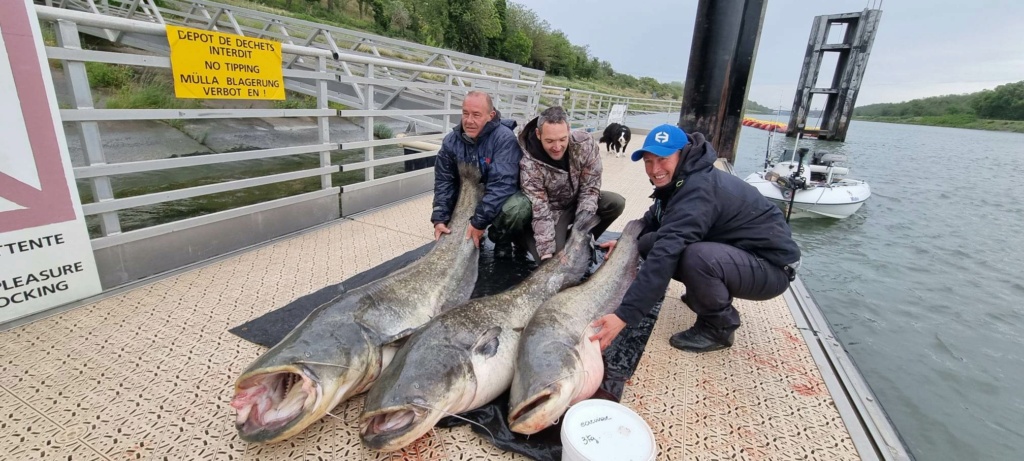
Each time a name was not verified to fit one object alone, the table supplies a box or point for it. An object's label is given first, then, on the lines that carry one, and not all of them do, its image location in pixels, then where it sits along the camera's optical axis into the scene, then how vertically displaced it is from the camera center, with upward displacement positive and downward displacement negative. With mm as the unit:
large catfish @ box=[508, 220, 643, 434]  2061 -1286
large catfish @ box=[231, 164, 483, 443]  1903 -1275
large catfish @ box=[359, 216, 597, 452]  1915 -1291
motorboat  12133 -1924
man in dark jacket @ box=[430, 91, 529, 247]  3842 -562
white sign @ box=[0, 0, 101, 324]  2508 -675
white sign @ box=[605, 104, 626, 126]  17773 -352
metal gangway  3047 -866
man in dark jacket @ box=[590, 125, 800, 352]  2750 -801
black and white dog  11531 -833
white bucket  1714 -1278
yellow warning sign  3406 +126
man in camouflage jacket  3846 -638
